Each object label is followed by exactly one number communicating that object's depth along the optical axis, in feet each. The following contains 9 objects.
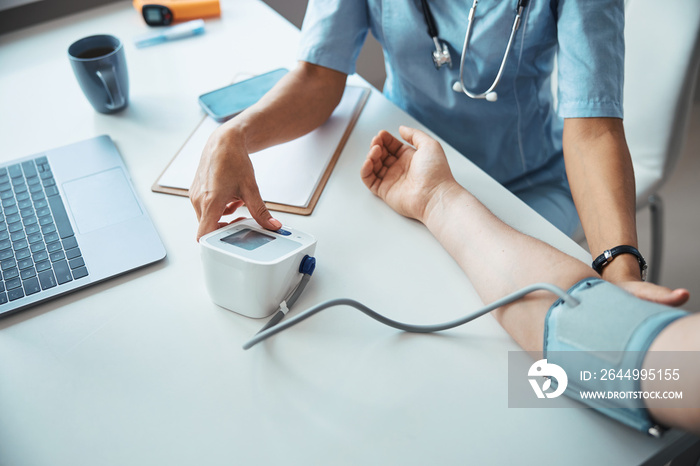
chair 2.99
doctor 2.39
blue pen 3.76
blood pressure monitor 1.94
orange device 3.89
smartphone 3.03
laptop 2.22
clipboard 2.55
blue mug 2.95
